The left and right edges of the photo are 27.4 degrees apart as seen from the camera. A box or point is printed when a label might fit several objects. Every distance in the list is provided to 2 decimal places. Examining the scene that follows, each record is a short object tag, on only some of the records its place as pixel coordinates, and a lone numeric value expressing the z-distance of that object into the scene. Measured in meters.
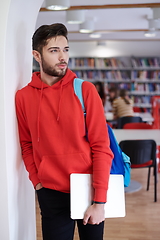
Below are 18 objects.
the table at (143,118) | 6.25
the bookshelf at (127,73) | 9.48
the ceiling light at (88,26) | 5.75
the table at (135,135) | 3.85
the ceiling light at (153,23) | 5.64
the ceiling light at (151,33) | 6.60
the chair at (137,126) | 4.65
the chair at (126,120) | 5.85
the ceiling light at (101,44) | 8.77
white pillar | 1.42
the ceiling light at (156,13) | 4.72
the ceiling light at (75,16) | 4.89
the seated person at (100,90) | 6.23
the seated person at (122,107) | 6.23
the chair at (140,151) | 3.63
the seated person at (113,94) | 7.23
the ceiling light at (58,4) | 3.70
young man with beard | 1.44
